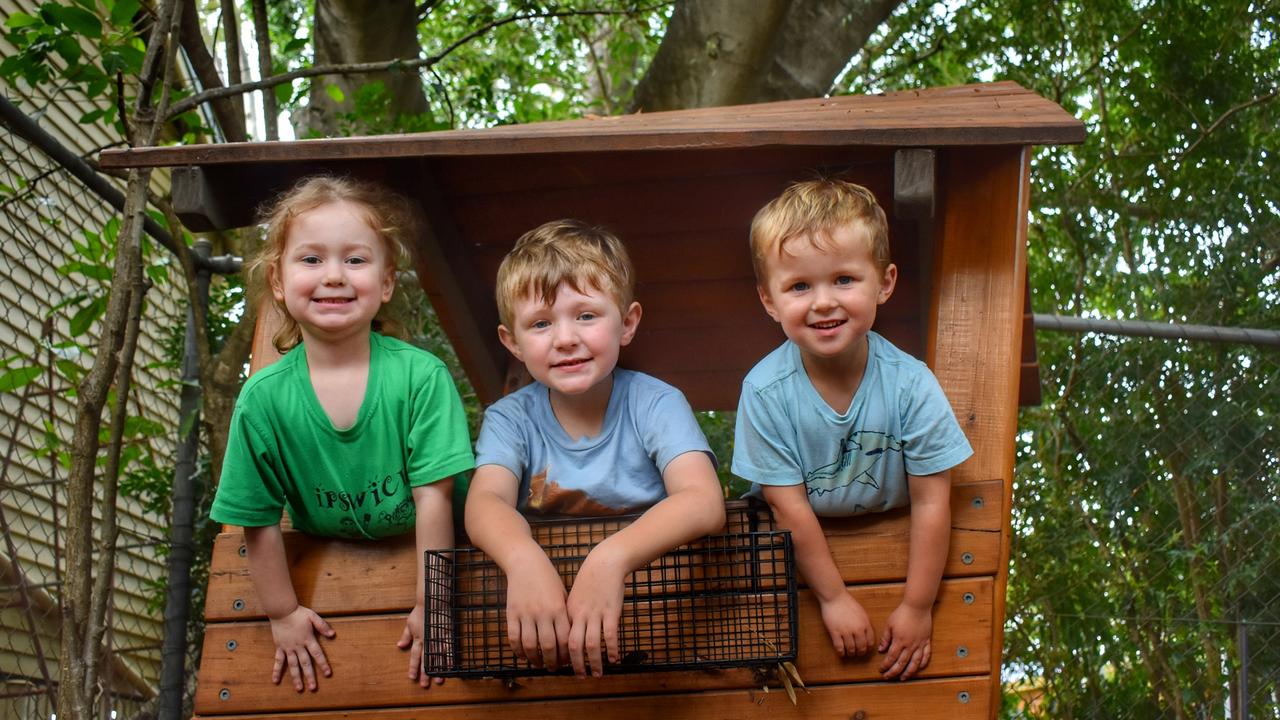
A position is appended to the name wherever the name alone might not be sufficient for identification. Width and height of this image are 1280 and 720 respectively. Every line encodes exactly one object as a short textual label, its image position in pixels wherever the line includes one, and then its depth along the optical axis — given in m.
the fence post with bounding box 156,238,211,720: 3.69
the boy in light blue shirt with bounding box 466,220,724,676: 2.28
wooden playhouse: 2.31
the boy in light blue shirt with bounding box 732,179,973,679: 2.31
